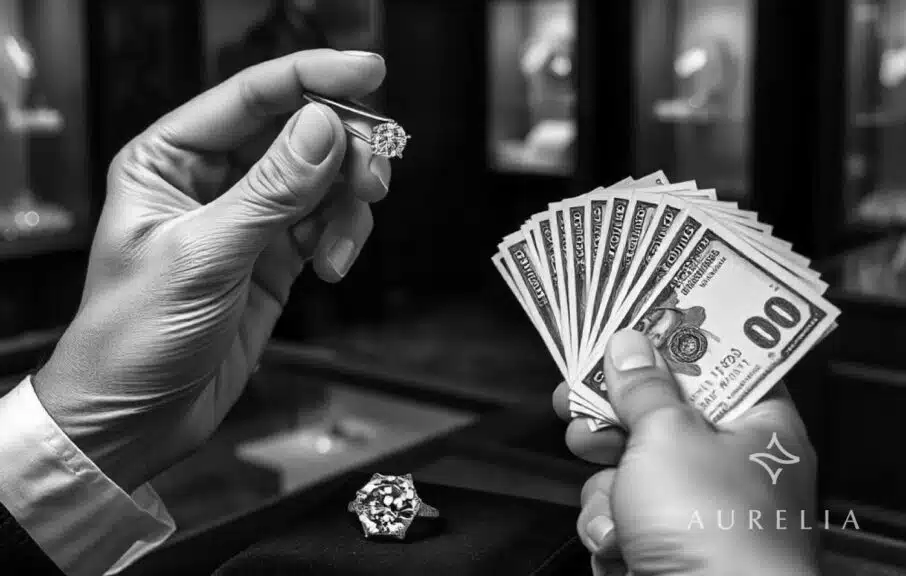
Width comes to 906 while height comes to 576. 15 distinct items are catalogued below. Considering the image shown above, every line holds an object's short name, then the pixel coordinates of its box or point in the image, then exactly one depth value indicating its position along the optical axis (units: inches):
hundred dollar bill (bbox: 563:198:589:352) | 25.5
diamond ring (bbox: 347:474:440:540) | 25.3
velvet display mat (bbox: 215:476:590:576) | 24.8
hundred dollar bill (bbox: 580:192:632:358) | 25.3
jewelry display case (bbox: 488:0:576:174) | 102.9
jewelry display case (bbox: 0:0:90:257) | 81.2
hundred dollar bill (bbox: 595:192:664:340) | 25.2
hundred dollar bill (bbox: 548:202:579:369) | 25.6
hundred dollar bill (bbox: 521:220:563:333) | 25.8
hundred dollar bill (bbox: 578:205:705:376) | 24.9
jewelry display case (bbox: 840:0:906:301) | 67.8
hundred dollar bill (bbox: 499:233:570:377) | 26.0
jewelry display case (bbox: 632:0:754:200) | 77.9
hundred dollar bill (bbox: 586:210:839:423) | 24.2
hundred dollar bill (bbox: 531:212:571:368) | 25.7
